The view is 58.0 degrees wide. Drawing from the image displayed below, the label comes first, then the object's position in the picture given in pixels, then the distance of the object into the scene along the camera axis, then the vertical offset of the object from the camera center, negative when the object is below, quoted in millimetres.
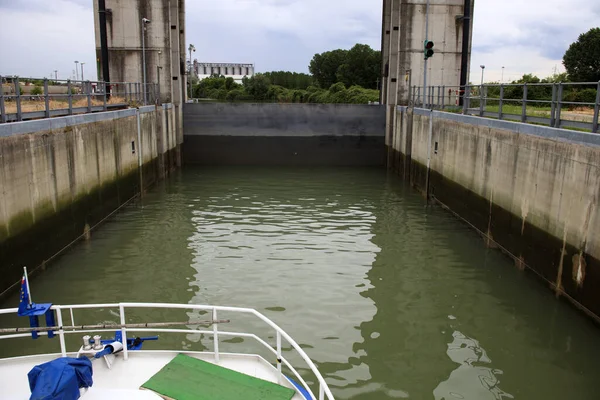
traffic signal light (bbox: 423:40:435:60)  19983 +2010
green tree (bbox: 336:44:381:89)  80375 +5295
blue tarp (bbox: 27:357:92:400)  4457 -2315
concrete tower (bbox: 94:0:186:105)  25562 +2922
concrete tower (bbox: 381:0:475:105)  25578 +2943
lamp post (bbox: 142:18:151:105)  24744 +2796
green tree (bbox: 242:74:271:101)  70125 +2018
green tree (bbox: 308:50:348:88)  89431 +6321
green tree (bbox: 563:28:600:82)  48344 +4296
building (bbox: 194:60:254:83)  157500 +9661
